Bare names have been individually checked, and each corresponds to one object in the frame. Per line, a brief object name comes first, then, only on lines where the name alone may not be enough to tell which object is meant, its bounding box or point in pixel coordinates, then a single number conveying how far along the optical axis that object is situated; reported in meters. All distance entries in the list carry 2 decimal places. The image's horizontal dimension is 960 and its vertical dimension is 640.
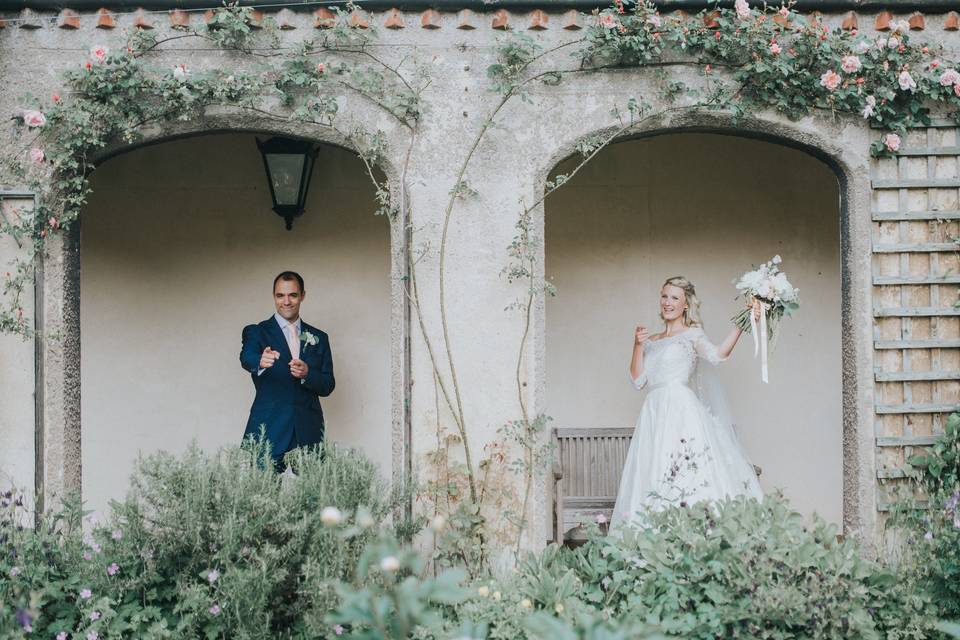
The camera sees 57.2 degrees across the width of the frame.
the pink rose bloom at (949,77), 4.73
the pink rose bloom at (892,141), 4.79
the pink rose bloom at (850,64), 4.70
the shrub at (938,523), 3.88
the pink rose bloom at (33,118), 4.56
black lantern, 5.82
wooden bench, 6.39
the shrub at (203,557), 3.71
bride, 5.37
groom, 5.52
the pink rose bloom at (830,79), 4.70
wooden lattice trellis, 4.84
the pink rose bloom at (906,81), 4.71
